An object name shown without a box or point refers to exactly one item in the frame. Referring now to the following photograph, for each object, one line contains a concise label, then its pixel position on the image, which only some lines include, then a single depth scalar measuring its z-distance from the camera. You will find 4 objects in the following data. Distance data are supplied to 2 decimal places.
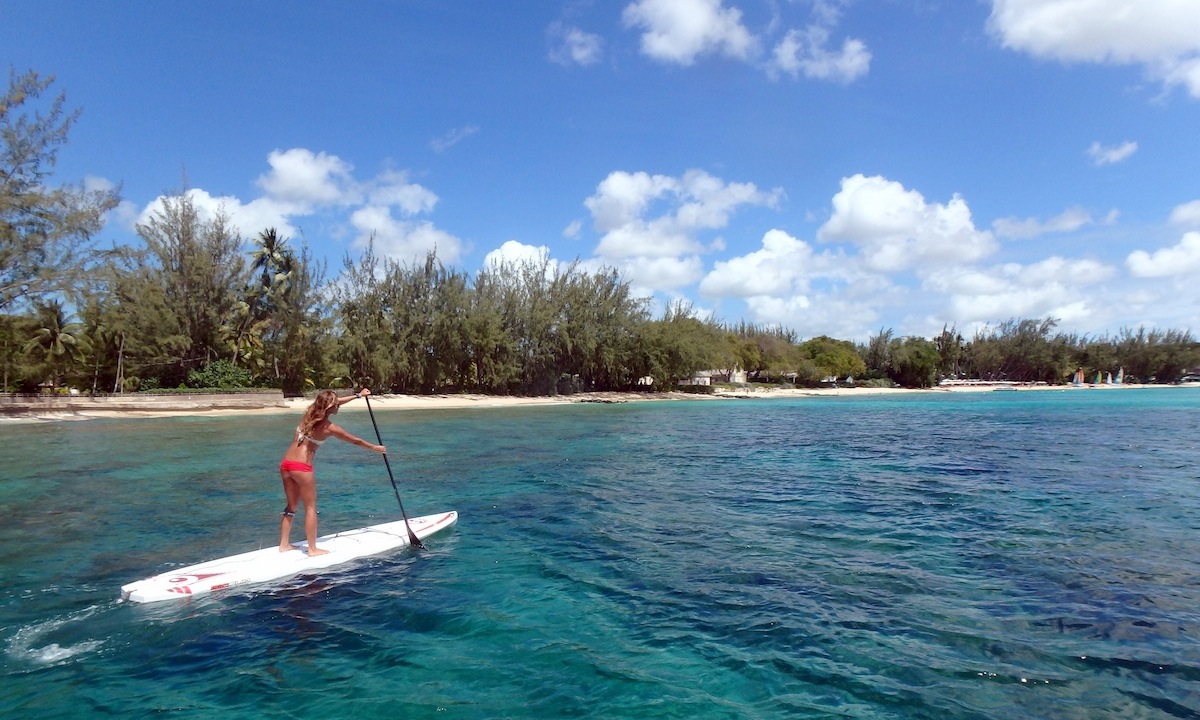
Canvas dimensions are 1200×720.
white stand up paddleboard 8.08
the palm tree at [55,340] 37.97
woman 8.91
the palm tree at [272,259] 48.56
